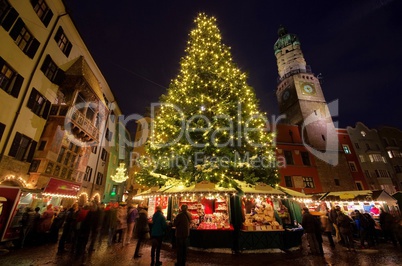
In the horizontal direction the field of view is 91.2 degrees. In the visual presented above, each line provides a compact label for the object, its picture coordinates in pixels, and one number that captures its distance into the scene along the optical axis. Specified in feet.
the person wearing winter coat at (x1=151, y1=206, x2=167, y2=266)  21.80
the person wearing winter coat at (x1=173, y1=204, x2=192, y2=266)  21.25
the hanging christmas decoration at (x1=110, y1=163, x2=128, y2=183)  71.82
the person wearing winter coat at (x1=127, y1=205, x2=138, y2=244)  34.69
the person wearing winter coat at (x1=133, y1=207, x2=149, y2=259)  25.88
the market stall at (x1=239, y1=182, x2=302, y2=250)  29.99
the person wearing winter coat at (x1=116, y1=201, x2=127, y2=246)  33.17
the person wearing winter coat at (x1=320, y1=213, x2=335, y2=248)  34.76
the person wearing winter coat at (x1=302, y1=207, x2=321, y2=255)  28.81
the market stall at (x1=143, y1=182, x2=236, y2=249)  29.89
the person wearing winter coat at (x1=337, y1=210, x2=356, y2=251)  31.42
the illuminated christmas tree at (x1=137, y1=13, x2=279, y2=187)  34.71
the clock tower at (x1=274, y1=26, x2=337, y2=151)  111.24
